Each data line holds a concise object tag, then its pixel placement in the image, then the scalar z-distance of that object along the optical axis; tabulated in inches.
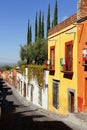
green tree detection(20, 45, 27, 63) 835.0
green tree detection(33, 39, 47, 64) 767.1
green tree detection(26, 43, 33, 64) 797.8
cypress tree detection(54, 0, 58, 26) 813.4
